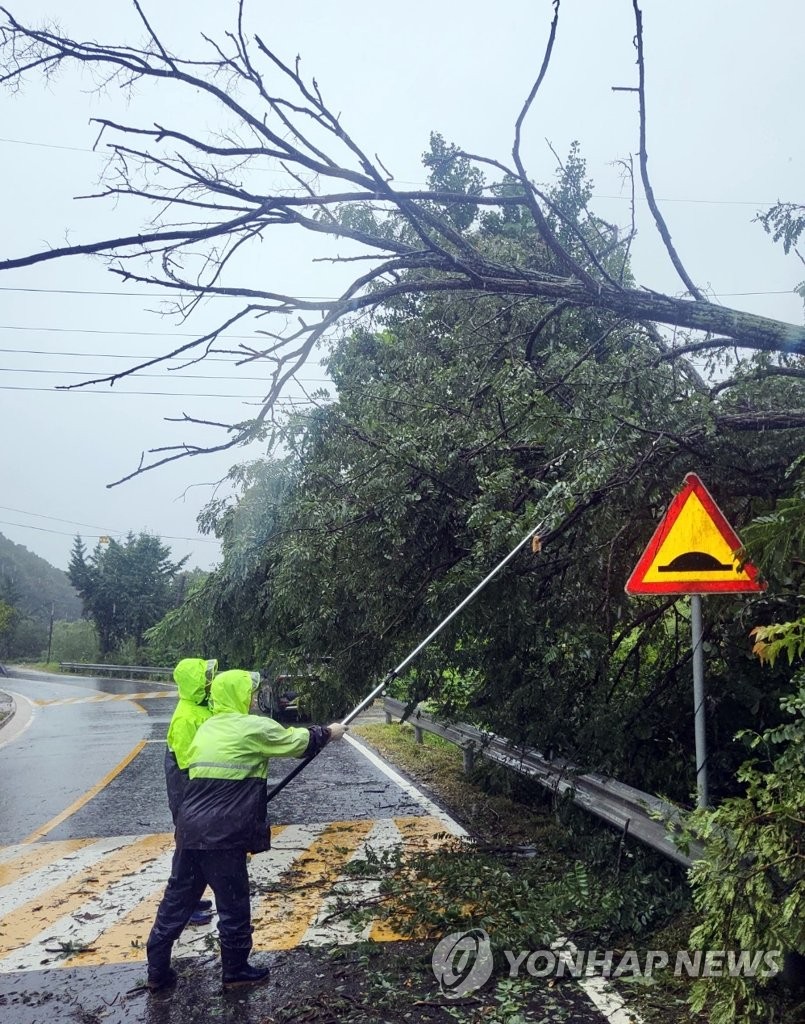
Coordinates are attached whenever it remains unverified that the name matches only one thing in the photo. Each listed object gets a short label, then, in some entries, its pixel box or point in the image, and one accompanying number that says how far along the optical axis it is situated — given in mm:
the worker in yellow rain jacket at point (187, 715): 5551
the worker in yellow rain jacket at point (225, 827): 4395
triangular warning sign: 4395
